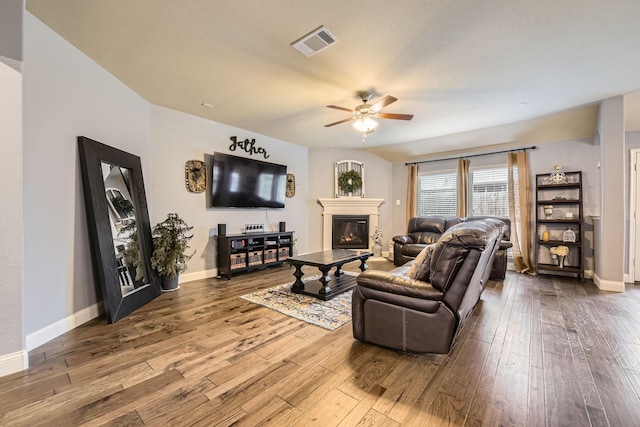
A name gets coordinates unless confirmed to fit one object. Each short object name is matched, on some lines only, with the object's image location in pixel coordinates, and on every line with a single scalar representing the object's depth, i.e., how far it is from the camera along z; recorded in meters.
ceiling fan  3.30
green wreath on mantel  6.39
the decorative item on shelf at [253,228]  5.08
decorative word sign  4.92
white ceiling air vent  2.31
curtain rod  5.09
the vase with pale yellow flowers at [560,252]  4.52
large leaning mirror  2.69
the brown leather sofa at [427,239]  4.48
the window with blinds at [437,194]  6.08
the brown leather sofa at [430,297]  1.89
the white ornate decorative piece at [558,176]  4.69
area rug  2.76
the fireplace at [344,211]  6.45
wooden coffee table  3.39
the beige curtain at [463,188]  5.75
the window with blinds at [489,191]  5.45
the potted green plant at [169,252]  3.58
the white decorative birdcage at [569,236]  4.58
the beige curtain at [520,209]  4.99
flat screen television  4.57
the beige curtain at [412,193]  6.44
